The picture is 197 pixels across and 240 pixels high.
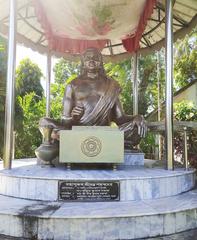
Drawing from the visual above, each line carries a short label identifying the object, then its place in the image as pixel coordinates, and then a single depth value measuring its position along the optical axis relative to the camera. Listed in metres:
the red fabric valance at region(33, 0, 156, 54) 3.49
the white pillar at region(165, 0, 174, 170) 2.99
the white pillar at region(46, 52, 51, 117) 4.80
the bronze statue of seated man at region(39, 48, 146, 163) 3.46
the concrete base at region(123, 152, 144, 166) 3.48
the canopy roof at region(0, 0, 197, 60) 3.46
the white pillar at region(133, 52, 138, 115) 4.84
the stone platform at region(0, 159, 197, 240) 2.00
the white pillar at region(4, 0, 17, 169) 2.95
